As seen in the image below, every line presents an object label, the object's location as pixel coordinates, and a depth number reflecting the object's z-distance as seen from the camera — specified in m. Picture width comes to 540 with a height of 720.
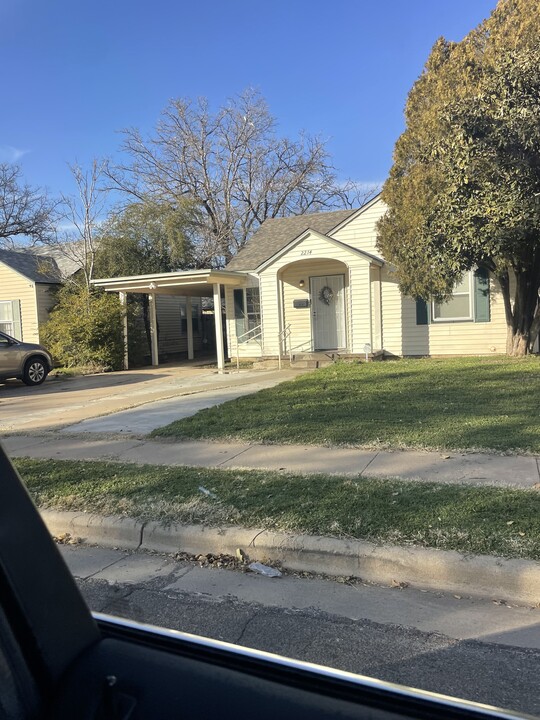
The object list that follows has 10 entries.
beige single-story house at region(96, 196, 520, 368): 16.28
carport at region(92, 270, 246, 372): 16.62
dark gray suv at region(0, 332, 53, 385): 14.62
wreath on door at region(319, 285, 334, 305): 18.00
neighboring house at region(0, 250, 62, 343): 21.52
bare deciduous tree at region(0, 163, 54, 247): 33.69
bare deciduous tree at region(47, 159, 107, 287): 20.45
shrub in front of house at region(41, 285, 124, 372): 18.42
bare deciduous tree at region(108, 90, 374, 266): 30.86
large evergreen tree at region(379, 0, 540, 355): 10.72
